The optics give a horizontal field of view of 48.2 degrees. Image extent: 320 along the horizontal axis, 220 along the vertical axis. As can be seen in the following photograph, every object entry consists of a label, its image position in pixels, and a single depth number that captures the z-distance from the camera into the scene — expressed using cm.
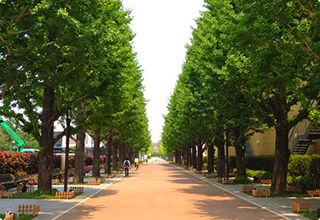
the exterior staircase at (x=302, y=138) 2678
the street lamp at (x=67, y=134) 1853
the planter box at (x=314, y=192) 1786
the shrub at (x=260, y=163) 3253
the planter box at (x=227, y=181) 2663
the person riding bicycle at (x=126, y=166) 3738
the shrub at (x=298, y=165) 2473
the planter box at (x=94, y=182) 2605
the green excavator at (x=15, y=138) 4578
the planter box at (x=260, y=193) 1833
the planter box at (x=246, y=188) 2105
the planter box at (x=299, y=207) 1294
